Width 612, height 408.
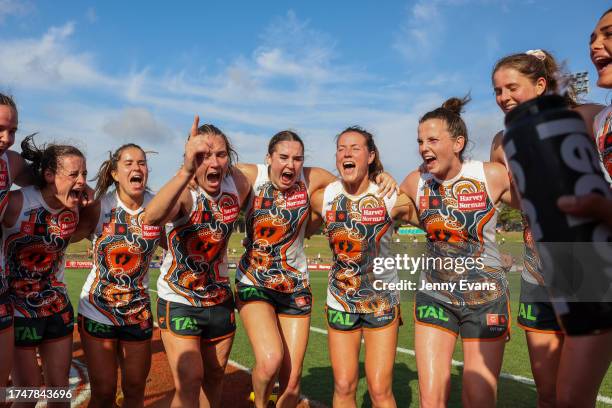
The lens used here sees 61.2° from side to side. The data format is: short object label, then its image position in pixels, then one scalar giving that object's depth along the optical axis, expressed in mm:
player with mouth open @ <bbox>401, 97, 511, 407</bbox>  4078
